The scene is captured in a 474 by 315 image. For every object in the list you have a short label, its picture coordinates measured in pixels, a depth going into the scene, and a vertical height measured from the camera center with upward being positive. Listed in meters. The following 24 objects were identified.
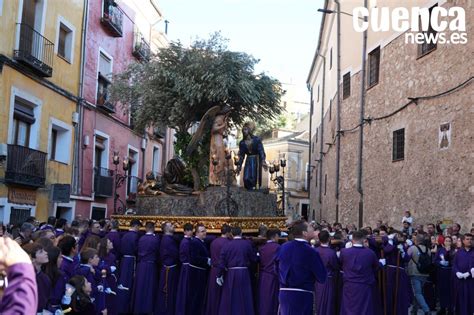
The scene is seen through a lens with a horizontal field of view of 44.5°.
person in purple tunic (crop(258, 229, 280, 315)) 9.22 -1.03
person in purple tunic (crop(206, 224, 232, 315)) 9.50 -1.07
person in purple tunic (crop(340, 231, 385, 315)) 8.47 -0.86
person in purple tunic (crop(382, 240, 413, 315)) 10.24 -1.14
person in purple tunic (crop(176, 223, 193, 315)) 9.77 -1.10
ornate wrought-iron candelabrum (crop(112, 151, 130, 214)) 14.55 +1.10
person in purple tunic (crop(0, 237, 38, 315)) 3.02 -0.42
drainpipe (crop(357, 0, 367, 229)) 20.27 +3.14
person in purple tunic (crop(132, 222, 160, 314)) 10.28 -1.13
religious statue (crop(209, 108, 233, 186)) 13.21 +1.36
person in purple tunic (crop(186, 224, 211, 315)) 9.79 -1.00
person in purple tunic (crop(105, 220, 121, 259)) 10.70 -0.59
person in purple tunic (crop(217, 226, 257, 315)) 9.13 -0.97
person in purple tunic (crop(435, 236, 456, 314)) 11.16 -1.01
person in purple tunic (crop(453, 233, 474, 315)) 10.12 -0.95
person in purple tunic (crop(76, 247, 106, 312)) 6.59 -0.73
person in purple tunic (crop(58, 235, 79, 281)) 6.11 -0.52
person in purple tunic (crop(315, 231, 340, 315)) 8.98 -1.15
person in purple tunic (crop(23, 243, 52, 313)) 4.98 -0.62
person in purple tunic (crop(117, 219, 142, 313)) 10.52 -1.09
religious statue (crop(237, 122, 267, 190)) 13.48 +1.36
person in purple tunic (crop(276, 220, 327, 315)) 7.14 -0.71
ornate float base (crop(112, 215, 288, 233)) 11.45 -0.21
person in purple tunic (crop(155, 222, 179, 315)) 10.13 -1.09
